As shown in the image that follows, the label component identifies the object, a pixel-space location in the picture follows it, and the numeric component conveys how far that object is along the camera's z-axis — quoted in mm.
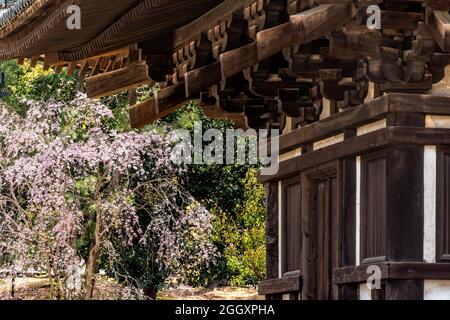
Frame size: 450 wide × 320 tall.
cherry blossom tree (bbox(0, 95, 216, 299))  26422
